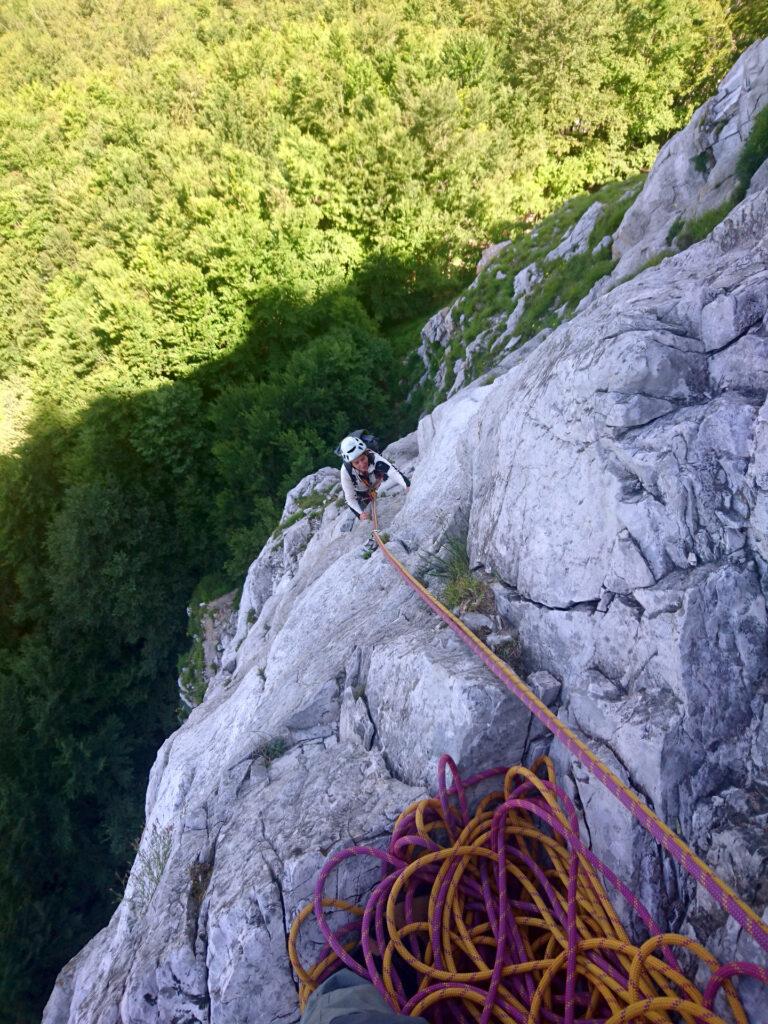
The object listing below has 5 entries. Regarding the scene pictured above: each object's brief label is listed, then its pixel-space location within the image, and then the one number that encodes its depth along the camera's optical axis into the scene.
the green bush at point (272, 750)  5.25
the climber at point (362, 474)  8.52
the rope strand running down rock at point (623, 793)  2.32
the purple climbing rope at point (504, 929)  2.71
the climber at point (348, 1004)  2.38
